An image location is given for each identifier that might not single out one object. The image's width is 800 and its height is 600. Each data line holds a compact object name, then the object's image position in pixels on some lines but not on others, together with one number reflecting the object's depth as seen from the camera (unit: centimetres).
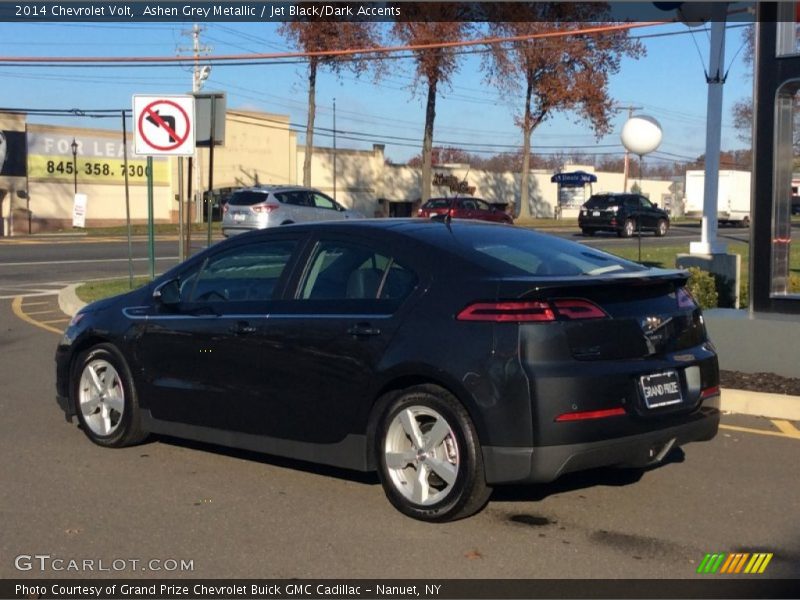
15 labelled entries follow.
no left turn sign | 1337
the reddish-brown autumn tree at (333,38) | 4306
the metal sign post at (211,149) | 1400
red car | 3603
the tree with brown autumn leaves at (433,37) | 4225
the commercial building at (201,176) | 5072
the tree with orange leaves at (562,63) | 4366
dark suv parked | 3878
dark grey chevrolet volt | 508
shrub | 1050
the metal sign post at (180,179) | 1357
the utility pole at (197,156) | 5159
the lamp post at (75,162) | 5050
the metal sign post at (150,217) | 1466
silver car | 2859
